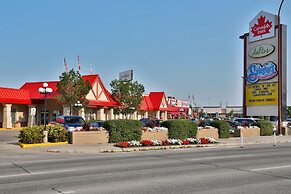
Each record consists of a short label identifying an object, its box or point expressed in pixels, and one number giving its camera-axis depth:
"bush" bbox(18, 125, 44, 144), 22.17
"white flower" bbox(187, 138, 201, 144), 23.91
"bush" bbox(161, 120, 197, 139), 25.97
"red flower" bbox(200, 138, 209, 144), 24.38
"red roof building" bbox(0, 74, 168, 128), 44.75
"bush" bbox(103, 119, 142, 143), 23.75
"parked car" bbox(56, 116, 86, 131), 30.11
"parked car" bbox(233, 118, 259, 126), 38.26
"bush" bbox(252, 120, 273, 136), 33.88
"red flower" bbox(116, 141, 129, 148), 21.20
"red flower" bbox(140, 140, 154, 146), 22.19
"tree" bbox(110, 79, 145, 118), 54.44
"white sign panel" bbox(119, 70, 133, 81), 59.79
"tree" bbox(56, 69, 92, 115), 44.06
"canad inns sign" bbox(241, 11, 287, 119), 37.94
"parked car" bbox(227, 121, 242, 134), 34.73
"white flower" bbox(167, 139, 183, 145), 23.00
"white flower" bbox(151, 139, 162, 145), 22.53
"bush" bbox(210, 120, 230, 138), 29.67
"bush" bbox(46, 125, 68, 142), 23.20
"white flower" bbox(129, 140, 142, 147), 21.72
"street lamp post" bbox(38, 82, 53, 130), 25.16
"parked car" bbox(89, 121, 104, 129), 31.10
